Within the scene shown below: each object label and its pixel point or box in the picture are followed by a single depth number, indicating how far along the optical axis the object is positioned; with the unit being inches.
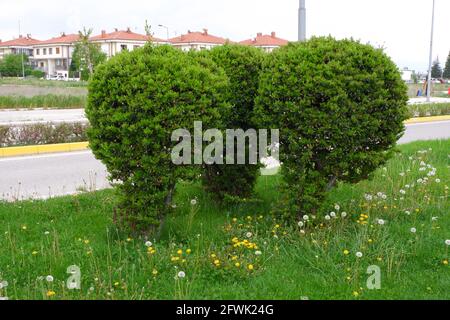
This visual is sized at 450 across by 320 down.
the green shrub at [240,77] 210.8
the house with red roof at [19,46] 4232.3
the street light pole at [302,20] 341.1
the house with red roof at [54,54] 3767.2
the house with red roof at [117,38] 2896.2
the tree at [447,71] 3125.0
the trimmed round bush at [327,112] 185.6
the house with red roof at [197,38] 2734.3
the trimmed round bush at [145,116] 170.9
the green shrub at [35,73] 3366.1
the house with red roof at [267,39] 2621.8
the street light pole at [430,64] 1232.2
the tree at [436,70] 3302.7
